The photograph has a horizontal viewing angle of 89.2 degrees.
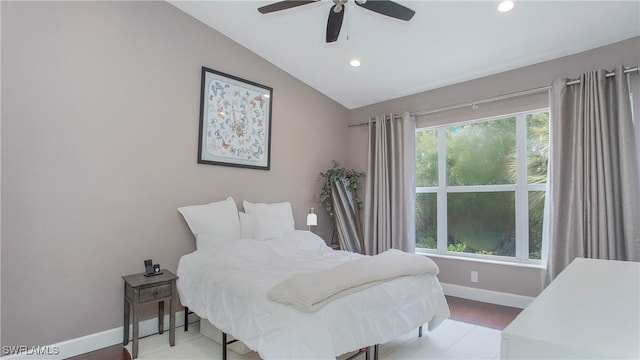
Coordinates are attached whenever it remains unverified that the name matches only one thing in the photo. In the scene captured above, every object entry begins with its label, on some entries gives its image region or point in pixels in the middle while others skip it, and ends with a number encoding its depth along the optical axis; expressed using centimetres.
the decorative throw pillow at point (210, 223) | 308
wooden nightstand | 248
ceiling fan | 235
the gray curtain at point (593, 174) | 282
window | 359
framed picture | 337
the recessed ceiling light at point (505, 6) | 264
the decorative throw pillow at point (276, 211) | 356
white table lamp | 395
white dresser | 70
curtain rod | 295
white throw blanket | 179
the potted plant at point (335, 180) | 449
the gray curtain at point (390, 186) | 426
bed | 177
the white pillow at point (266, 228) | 344
